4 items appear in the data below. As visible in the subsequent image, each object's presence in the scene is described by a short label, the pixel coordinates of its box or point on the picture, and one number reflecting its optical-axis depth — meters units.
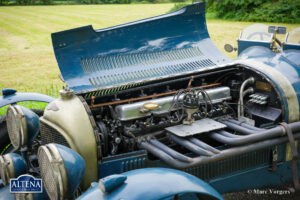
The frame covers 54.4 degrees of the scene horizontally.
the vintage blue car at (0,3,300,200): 1.90
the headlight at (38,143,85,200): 1.66
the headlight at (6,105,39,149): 2.28
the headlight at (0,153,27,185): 2.28
